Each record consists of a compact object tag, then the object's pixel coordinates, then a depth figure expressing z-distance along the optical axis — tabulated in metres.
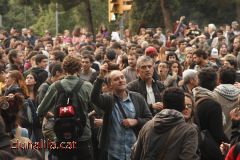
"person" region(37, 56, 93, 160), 10.07
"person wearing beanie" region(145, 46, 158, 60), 16.09
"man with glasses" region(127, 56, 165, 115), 10.82
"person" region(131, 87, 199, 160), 7.49
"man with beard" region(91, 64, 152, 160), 9.37
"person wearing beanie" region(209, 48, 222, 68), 17.56
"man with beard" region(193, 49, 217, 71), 14.30
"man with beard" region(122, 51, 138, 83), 14.08
